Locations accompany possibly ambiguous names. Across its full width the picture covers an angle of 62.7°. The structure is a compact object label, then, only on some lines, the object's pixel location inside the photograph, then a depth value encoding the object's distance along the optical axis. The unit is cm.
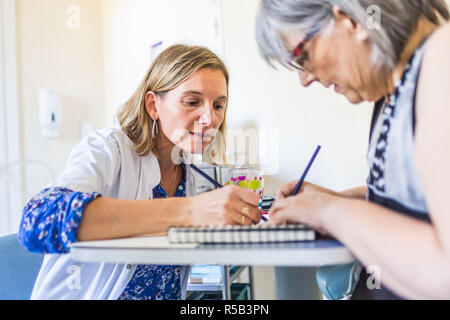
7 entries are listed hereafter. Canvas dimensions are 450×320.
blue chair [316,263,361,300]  95
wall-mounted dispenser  189
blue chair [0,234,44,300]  92
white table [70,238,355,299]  43
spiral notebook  48
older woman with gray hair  39
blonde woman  61
